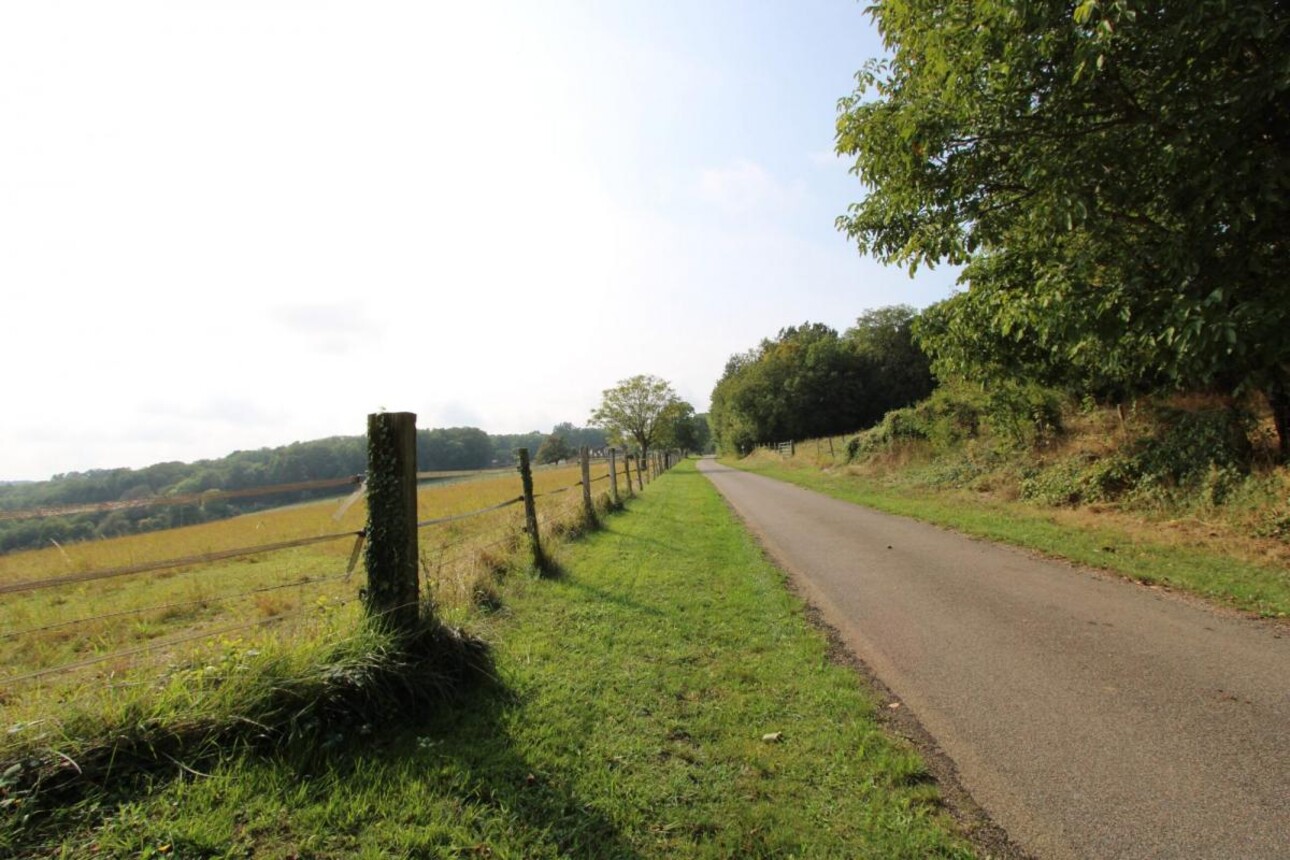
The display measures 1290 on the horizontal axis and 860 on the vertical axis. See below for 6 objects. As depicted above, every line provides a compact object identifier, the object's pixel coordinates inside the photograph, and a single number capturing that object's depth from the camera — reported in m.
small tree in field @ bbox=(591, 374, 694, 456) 59.44
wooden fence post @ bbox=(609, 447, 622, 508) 13.40
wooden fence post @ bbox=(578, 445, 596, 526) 10.34
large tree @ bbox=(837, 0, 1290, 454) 4.99
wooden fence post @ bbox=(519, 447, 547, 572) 7.00
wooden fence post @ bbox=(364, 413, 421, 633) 3.73
